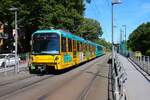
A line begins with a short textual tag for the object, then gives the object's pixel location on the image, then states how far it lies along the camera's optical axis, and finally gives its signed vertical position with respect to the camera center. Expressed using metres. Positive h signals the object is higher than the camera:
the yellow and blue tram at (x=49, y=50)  8.50 -0.05
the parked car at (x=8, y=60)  10.62 -0.94
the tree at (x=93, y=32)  37.71 +5.88
